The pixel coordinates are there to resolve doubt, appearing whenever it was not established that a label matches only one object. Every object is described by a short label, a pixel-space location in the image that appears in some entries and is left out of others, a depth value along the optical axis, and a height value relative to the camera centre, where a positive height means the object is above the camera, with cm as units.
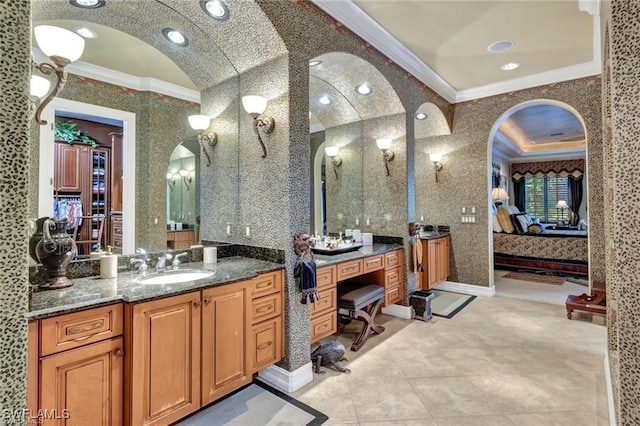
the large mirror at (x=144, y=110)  213 +87
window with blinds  1059 +64
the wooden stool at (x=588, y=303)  367 -107
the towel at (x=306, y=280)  243 -49
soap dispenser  204 -31
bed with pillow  599 -64
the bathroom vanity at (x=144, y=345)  144 -69
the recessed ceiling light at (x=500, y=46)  346 +191
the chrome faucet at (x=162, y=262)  230 -32
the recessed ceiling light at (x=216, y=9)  221 +150
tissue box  400 -29
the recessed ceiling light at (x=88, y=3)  206 +144
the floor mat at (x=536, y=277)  570 -120
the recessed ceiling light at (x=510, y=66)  404 +194
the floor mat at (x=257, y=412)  202 -131
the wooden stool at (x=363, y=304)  297 -86
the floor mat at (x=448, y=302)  414 -126
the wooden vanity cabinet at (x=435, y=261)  450 -69
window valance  1006 +152
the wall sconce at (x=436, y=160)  525 +93
